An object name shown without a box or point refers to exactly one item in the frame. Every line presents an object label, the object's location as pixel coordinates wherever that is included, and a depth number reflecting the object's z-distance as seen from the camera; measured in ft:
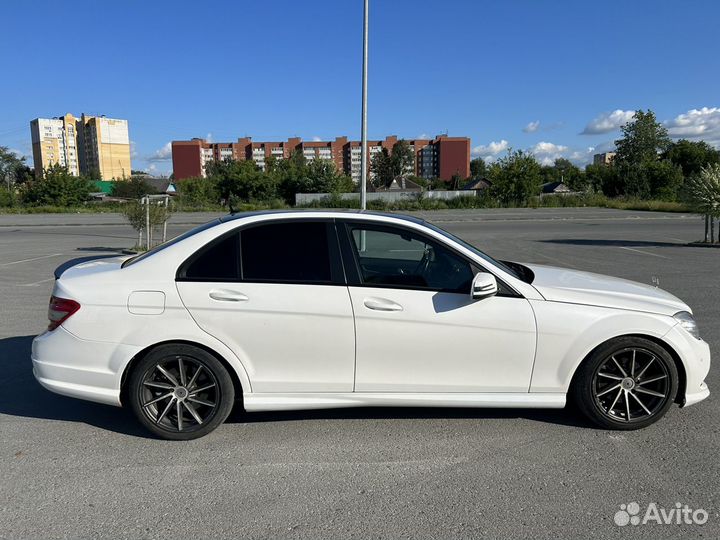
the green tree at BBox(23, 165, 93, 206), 172.76
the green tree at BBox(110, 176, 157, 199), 282.93
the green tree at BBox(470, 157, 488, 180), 458.91
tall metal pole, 49.80
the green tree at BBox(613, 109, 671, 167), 266.77
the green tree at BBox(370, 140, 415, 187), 379.35
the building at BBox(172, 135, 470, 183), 438.81
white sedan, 11.33
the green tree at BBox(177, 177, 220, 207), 179.79
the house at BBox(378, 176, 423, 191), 312.50
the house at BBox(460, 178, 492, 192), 287.07
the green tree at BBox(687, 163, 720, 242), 49.80
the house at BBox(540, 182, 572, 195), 297.39
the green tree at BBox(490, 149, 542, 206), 160.56
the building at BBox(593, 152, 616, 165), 521.45
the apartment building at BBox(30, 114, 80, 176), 418.92
